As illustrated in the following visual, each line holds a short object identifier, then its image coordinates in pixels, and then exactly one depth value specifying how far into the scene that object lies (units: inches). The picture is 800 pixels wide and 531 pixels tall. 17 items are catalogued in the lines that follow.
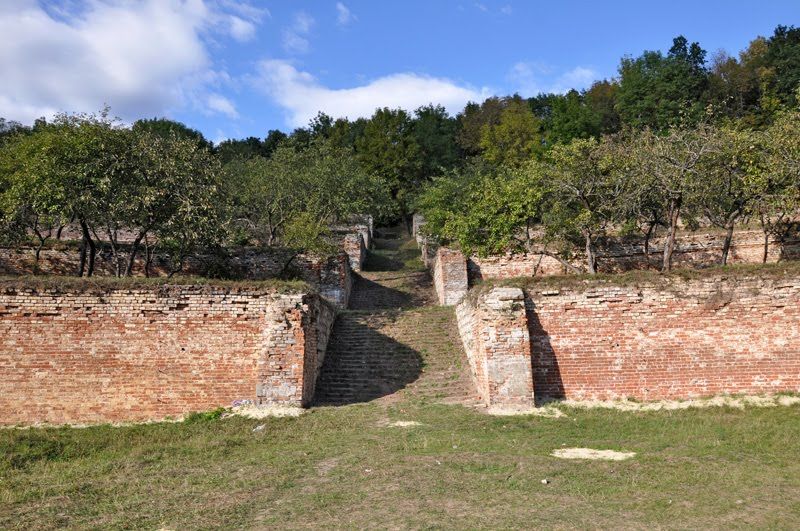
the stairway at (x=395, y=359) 515.8
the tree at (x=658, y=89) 1759.4
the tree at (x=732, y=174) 610.2
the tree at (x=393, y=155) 1747.0
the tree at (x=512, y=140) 1717.5
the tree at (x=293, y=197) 984.9
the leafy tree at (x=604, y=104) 1913.1
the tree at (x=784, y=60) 1743.4
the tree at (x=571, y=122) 1672.0
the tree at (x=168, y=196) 629.2
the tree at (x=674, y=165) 619.5
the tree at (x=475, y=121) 2062.0
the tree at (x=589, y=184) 671.8
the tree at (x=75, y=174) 595.5
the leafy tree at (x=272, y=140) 2454.4
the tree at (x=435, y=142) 1883.6
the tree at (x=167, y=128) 2158.0
